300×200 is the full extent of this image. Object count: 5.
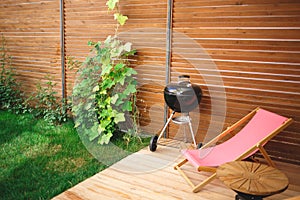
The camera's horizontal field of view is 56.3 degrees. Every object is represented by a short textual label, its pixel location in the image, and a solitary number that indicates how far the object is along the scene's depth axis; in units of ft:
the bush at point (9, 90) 20.57
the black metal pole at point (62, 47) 18.20
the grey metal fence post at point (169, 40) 14.52
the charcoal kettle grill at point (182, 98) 12.79
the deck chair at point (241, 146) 10.06
